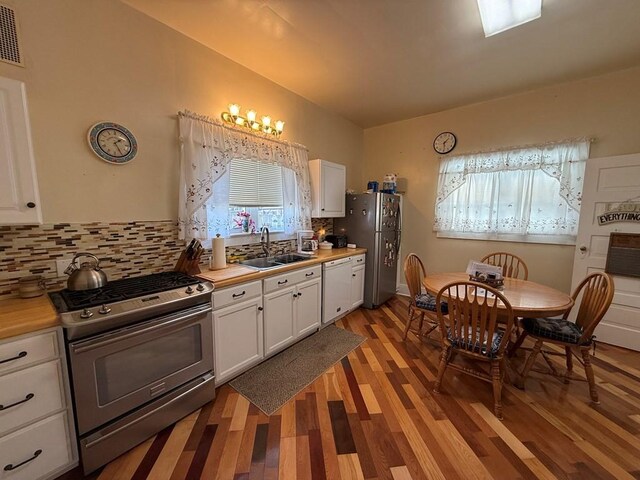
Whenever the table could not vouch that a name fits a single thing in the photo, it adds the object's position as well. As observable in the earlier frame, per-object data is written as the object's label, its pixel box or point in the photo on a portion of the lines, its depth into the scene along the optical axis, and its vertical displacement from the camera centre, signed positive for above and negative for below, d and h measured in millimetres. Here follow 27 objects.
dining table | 1794 -661
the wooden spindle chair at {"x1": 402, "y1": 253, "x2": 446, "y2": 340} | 2573 -885
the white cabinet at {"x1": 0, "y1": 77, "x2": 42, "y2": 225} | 1240 +268
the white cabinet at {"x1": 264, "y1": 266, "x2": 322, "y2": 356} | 2283 -919
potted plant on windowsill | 2693 -94
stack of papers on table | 2271 -524
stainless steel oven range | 1299 -847
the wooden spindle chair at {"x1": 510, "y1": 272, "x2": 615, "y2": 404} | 1843 -908
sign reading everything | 2459 +13
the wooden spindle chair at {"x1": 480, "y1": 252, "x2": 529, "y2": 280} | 2889 -631
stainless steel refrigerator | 3465 -267
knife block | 2014 -403
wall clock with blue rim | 1728 +501
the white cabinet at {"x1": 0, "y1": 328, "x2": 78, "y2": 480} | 1131 -927
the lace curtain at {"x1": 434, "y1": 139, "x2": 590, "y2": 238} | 2887 +297
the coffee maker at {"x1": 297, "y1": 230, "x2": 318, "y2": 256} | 3119 -366
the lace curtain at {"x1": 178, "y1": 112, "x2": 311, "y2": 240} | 2123 +451
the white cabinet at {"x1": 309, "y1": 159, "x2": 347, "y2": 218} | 3271 +342
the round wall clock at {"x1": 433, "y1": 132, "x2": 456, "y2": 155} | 3635 +1040
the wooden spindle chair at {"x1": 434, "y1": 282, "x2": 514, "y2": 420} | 1736 -889
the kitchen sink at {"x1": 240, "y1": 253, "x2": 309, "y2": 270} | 2671 -518
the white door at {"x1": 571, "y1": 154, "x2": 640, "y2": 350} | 2486 -205
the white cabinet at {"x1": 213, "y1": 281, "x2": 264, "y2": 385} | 1913 -941
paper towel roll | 2232 -358
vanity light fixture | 2445 +951
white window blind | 2578 +320
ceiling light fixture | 1755 +1458
